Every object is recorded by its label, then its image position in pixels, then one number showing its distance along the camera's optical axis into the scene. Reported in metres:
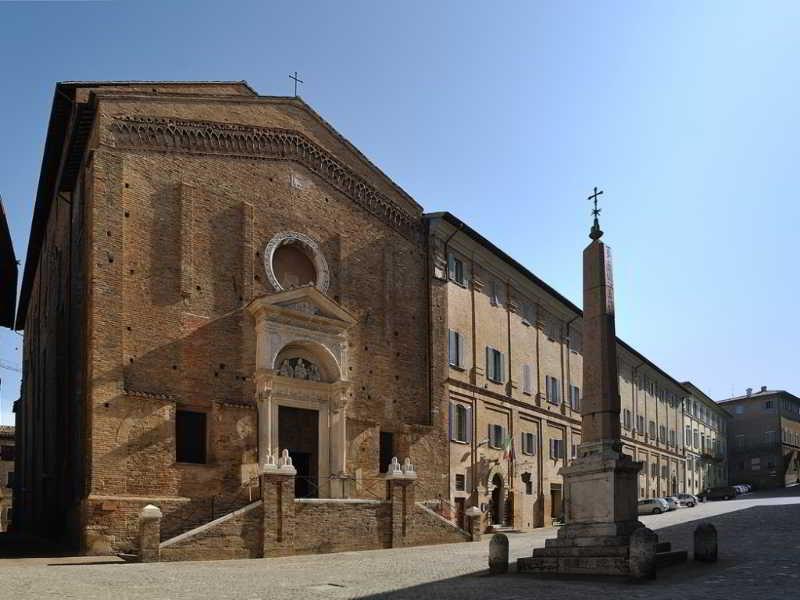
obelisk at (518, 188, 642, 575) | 14.05
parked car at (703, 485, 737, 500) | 62.56
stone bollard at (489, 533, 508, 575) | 15.11
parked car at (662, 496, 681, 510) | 44.22
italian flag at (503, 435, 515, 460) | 34.75
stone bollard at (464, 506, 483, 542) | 26.67
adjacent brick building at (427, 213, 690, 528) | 32.16
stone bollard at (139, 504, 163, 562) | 17.78
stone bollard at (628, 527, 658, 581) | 12.80
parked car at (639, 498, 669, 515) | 41.97
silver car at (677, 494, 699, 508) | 49.92
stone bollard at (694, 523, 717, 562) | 14.81
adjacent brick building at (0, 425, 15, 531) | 61.44
